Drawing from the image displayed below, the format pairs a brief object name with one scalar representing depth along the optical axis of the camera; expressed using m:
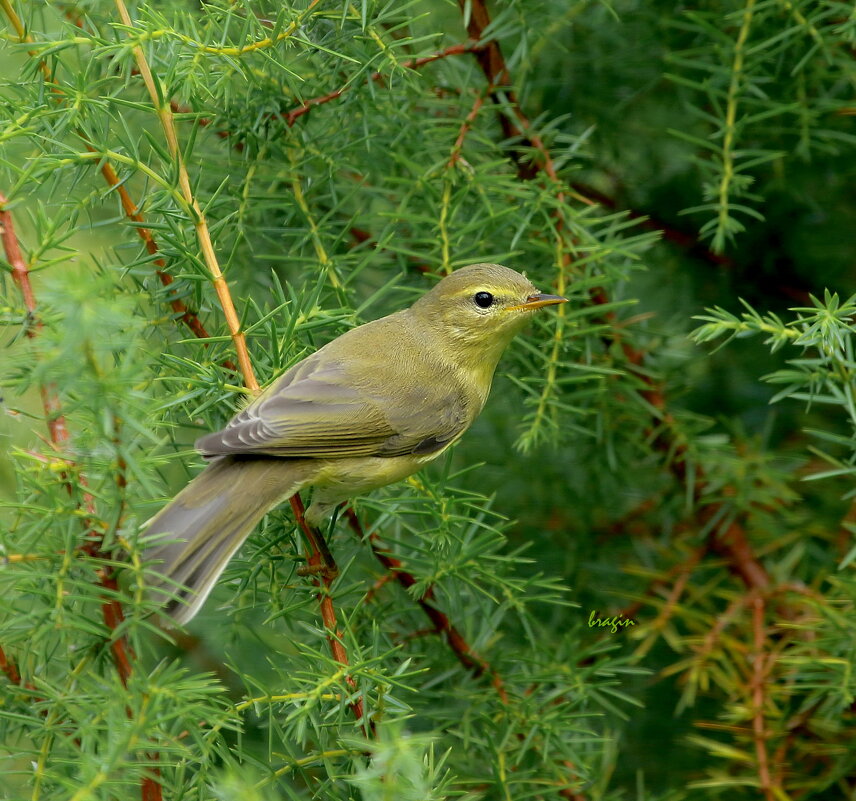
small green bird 4.34
